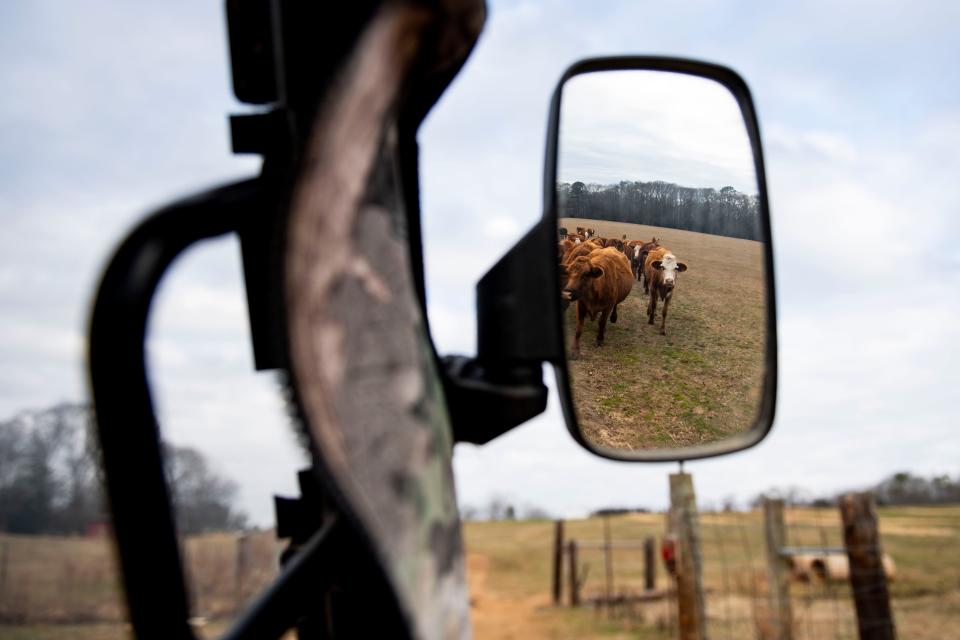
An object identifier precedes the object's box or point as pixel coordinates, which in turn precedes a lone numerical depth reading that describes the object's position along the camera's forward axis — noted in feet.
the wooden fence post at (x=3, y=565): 43.14
